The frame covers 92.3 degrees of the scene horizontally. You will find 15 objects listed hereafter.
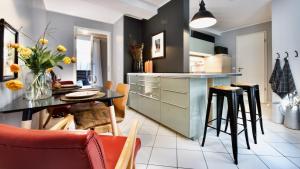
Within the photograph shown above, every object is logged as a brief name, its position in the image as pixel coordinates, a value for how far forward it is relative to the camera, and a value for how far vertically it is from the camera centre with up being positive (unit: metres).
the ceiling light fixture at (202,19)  2.29 +1.03
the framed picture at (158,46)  3.24 +0.87
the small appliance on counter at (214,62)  4.67 +0.70
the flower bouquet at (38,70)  1.22 +0.12
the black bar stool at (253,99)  1.88 -0.23
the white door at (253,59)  4.19 +0.72
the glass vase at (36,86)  1.22 -0.02
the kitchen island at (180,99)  2.02 -0.26
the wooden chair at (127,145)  0.68 -0.36
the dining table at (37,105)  0.98 -0.16
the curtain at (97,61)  5.52 +0.85
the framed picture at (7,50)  1.04 +0.27
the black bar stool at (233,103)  1.58 -0.24
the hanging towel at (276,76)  2.66 +0.12
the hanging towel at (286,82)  2.51 +0.00
